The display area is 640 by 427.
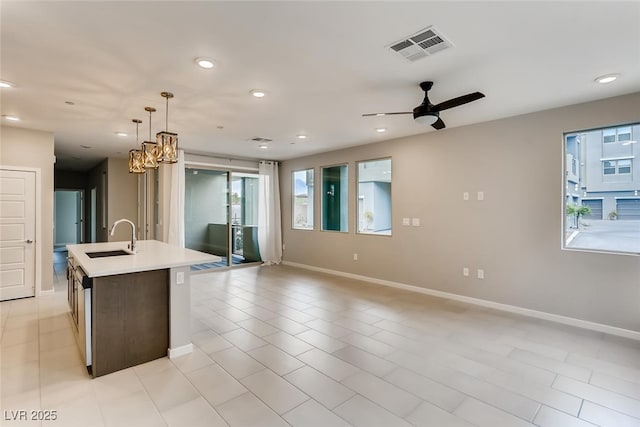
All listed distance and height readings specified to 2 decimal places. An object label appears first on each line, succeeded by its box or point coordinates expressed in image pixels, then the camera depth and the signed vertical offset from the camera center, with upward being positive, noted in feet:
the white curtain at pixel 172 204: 20.40 +0.58
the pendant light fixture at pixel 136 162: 12.89 +2.15
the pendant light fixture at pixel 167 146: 10.58 +2.28
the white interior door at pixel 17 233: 15.23 -1.00
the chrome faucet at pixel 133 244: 12.10 -1.23
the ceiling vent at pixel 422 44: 7.31 +4.18
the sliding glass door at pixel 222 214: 22.25 -0.10
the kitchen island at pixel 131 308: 8.69 -2.85
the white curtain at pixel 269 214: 24.98 -0.11
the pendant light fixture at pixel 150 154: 11.33 +2.19
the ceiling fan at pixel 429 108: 9.57 +3.37
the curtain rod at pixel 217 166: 21.64 +3.48
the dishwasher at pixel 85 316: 8.76 -3.00
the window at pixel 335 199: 21.35 +1.00
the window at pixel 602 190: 11.55 +0.87
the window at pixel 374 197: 18.99 +0.99
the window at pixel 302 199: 24.06 +1.07
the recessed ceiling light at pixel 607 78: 9.55 +4.20
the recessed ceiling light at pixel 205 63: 8.49 +4.19
